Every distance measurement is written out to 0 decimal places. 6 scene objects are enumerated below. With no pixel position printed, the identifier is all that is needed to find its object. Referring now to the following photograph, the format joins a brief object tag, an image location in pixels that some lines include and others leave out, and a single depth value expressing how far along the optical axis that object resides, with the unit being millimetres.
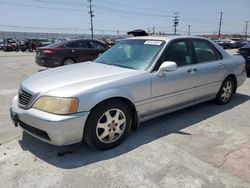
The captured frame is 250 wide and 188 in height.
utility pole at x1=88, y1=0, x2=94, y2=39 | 55244
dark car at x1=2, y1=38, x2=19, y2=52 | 31773
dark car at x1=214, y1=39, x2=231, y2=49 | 35634
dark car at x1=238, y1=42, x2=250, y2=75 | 8594
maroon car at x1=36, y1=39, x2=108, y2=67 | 9906
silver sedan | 2961
